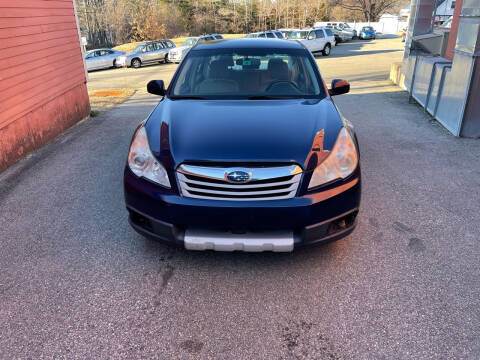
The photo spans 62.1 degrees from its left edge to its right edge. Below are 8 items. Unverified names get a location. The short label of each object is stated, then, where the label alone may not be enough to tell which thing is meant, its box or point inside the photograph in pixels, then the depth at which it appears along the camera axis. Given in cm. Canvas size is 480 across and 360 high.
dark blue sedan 280
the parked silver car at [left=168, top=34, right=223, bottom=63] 2458
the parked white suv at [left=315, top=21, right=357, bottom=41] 4034
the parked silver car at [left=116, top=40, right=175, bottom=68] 2411
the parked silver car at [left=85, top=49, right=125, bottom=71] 2352
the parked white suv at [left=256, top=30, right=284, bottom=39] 2552
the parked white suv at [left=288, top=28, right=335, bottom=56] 2666
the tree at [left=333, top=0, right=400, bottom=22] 6788
